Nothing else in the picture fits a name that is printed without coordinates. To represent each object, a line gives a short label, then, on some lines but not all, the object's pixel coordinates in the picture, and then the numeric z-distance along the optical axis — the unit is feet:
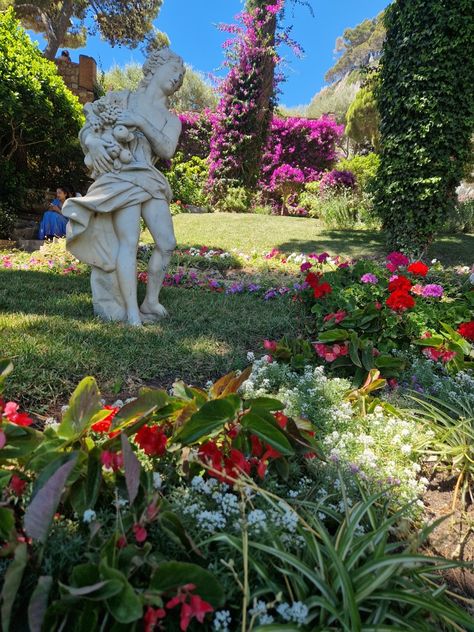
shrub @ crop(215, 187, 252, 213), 42.97
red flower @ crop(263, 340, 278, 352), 8.12
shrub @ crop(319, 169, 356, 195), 42.88
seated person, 27.99
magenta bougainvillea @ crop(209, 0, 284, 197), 39.06
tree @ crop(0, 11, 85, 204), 27.22
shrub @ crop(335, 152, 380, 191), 42.22
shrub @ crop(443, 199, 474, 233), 33.12
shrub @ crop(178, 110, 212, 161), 52.80
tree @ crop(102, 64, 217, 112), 90.12
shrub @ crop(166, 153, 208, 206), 46.50
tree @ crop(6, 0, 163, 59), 50.83
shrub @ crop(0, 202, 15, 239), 27.84
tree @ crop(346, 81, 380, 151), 58.75
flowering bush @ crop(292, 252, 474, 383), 7.77
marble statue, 9.98
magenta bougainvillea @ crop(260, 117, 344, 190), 52.09
